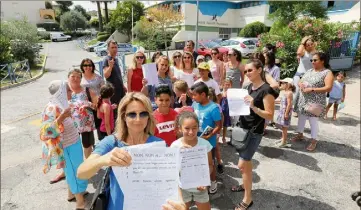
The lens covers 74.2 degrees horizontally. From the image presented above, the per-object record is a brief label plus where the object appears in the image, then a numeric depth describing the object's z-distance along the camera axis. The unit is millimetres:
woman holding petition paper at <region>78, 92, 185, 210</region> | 1488
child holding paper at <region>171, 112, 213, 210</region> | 2398
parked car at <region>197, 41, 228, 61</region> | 17203
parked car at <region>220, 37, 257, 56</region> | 17906
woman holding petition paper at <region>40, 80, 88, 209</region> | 2740
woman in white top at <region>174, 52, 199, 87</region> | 4695
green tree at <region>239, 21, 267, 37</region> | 27906
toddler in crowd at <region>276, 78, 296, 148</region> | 4752
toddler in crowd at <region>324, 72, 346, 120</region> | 6127
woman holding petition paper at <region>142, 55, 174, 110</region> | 4258
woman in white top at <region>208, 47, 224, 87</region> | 5285
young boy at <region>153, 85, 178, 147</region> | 2877
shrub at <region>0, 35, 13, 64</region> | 10037
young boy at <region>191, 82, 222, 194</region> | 3166
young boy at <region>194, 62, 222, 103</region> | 4082
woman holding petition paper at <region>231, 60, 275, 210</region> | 2652
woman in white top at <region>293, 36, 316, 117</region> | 5142
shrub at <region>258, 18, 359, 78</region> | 10344
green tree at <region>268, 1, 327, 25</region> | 16719
